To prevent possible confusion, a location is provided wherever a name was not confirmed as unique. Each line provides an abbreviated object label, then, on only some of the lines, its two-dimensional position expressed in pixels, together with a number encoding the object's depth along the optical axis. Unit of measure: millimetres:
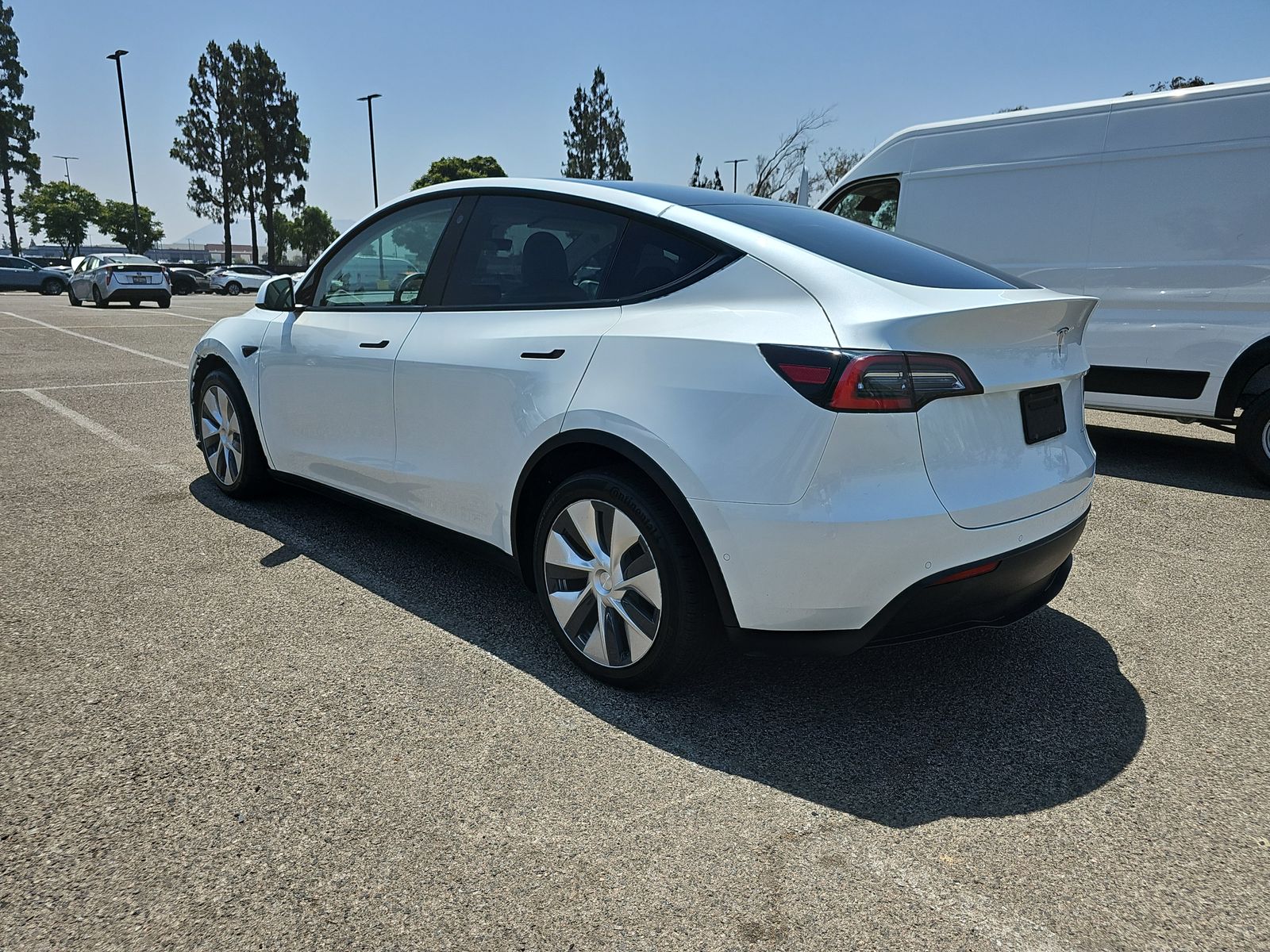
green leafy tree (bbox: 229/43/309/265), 59625
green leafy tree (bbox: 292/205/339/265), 99812
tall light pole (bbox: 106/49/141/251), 44719
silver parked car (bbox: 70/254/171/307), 25219
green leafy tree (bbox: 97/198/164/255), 91750
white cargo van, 5848
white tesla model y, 2482
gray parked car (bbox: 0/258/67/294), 37969
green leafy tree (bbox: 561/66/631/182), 67250
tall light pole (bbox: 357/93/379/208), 48750
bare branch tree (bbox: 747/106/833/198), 29747
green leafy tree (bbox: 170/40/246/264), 59344
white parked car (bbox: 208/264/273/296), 41500
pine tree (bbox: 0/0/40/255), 62438
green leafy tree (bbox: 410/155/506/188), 75062
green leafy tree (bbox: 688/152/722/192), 40719
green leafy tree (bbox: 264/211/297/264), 61688
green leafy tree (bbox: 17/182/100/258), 85812
